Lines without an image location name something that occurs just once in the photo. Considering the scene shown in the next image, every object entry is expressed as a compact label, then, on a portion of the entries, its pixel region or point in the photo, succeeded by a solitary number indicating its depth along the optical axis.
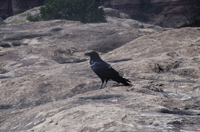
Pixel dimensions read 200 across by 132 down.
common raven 9.37
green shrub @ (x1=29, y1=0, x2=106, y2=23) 49.00
